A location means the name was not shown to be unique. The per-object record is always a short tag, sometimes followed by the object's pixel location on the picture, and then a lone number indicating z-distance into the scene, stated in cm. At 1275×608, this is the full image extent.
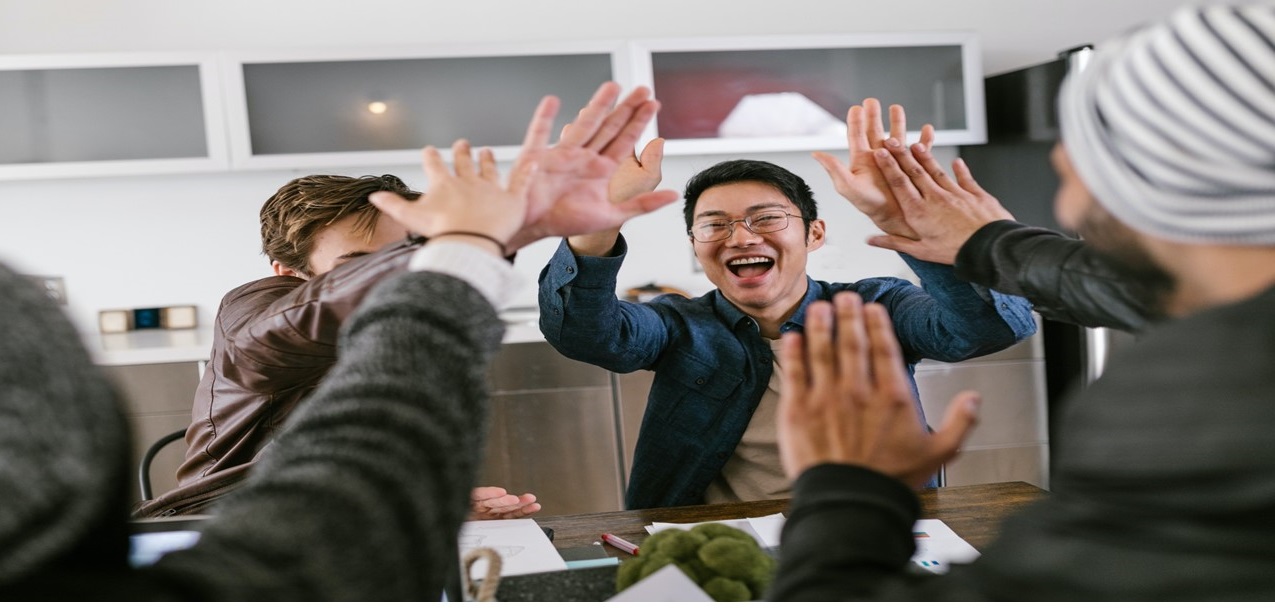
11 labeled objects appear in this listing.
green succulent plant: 114
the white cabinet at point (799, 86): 399
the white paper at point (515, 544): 138
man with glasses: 197
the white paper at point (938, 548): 134
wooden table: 152
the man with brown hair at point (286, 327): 132
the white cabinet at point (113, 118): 373
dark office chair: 218
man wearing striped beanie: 68
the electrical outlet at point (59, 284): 420
